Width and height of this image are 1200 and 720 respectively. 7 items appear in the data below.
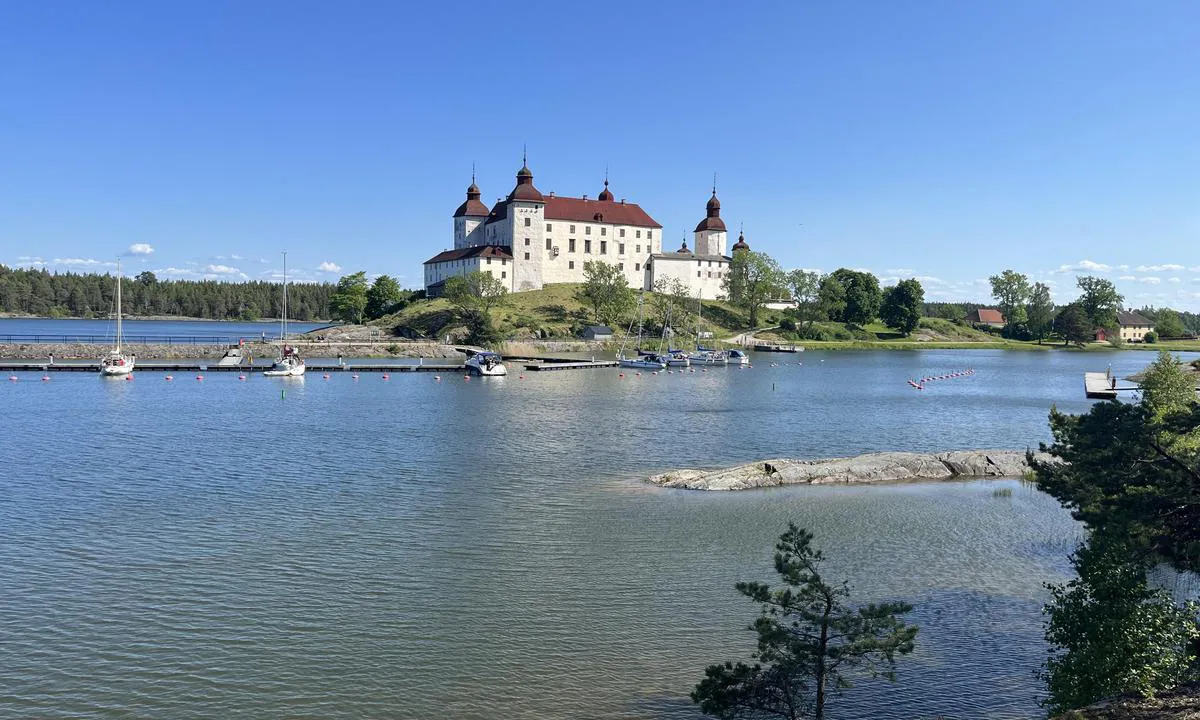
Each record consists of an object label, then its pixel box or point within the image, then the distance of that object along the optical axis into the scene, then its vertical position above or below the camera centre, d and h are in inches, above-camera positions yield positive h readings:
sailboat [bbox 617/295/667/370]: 4020.7 -50.5
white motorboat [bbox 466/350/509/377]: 3417.8 -59.6
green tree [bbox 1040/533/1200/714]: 527.5 -173.3
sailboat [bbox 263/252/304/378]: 3312.0 -77.4
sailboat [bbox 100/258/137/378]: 3144.7 -76.3
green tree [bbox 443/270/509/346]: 4633.4 +271.0
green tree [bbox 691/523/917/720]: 501.0 -172.2
